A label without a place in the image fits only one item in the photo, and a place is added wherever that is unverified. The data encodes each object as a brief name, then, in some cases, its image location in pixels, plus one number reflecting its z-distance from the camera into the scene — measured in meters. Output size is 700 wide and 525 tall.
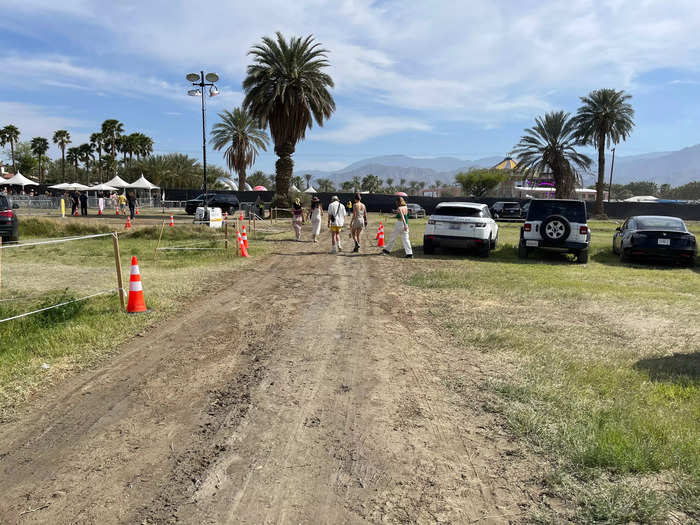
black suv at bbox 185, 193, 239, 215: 33.47
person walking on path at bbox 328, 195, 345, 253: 14.66
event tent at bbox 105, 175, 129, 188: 42.78
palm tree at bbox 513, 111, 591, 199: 44.34
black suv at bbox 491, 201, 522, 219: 38.03
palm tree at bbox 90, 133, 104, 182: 73.94
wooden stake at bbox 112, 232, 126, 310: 7.40
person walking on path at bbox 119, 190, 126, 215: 32.93
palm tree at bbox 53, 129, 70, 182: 77.88
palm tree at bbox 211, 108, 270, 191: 54.94
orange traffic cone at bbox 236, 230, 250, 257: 14.20
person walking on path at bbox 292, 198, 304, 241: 18.44
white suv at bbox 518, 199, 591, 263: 13.42
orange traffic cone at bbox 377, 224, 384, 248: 17.20
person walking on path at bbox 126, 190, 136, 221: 30.02
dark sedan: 12.82
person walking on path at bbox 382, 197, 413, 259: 13.86
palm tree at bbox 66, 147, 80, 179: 82.62
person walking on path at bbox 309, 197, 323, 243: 17.49
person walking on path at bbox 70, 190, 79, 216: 31.83
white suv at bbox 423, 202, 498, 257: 13.80
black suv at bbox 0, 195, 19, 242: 15.45
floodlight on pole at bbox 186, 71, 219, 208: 22.95
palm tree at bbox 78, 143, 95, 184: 80.25
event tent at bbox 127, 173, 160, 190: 42.22
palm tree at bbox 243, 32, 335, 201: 32.38
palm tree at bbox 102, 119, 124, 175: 68.31
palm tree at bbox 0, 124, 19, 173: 75.58
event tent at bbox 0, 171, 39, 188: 46.52
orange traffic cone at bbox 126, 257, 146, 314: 7.26
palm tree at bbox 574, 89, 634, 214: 43.84
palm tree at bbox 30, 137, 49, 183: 78.69
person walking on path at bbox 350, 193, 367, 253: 14.80
